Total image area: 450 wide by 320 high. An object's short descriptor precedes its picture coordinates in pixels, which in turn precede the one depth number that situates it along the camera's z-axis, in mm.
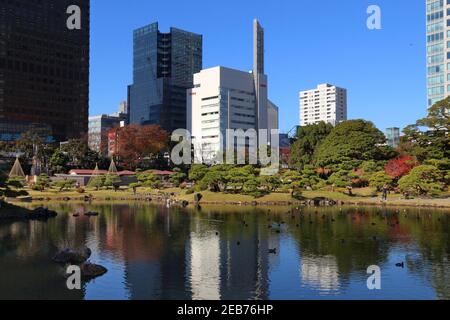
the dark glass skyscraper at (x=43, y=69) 166625
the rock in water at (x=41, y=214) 59619
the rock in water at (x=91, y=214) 63172
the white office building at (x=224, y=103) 179875
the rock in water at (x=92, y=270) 29609
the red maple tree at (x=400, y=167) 82375
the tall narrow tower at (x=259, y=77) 188625
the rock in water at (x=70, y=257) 33375
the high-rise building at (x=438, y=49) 109500
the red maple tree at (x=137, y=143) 134750
